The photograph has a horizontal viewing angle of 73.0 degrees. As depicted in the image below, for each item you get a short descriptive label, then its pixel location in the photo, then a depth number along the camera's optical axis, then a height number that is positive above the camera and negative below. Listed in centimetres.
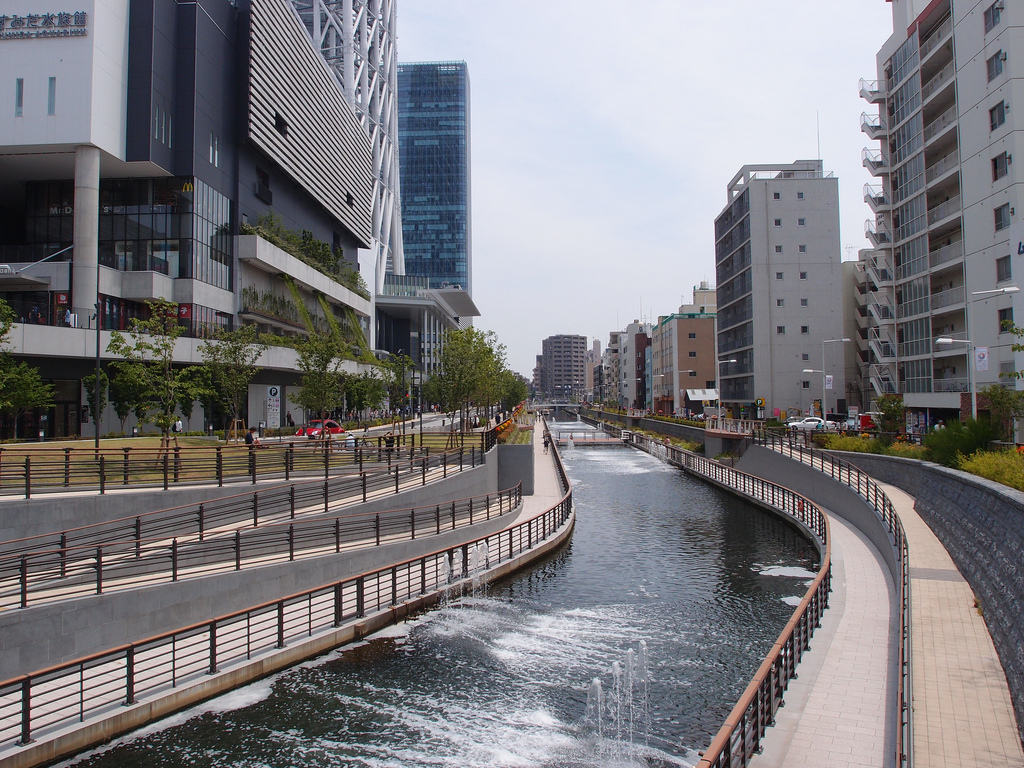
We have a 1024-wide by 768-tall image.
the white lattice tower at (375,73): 10038 +5257
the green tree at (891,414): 3988 -56
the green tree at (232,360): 3447 +243
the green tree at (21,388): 2961 +91
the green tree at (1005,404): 2891 -1
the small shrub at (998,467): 1571 -161
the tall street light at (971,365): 2698 +207
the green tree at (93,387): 3678 +108
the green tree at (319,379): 4084 +168
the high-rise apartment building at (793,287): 7300 +1253
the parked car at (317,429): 4119 -138
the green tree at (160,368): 2639 +157
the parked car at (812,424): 5281 -156
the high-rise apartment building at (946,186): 3838 +1438
